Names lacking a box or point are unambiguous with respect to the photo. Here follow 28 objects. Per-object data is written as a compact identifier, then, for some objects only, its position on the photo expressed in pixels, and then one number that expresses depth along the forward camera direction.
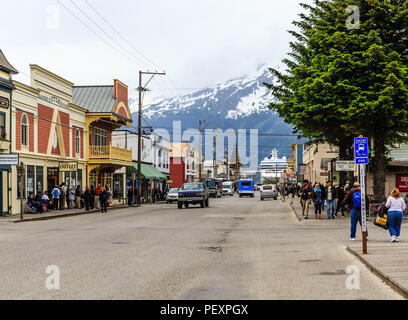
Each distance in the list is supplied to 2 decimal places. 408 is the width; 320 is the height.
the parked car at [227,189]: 93.88
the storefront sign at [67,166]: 37.42
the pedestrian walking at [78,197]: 40.31
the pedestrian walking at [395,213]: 16.03
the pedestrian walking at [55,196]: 36.56
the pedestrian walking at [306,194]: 28.23
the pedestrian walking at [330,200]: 26.14
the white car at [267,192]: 65.12
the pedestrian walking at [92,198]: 38.61
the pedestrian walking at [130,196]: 48.62
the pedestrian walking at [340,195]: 29.39
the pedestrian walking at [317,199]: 27.47
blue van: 83.04
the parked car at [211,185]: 76.81
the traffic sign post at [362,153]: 13.73
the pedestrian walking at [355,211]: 16.83
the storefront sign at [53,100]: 37.12
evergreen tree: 26.05
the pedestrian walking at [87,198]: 37.53
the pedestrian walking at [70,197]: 38.78
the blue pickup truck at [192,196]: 41.16
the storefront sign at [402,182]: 39.60
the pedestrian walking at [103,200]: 37.00
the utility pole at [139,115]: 47.77
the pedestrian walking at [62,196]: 38.02
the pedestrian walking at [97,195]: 41.28
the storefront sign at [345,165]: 25.91
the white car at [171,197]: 55.03
